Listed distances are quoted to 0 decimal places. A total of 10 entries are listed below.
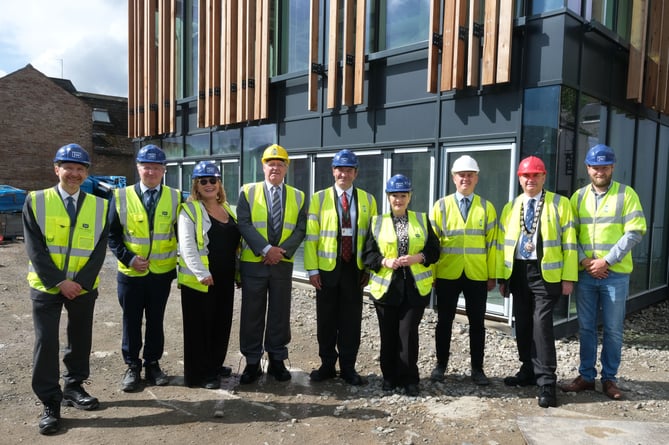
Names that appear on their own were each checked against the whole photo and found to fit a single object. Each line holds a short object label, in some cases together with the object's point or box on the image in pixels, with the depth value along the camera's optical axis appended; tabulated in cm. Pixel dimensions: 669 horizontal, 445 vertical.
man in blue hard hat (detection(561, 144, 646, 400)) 452
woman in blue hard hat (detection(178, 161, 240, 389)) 442
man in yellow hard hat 477
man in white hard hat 485
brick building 2639
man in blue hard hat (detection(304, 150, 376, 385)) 477
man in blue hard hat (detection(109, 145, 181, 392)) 452
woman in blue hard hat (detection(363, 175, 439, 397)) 452
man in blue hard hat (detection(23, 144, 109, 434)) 388
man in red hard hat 451
